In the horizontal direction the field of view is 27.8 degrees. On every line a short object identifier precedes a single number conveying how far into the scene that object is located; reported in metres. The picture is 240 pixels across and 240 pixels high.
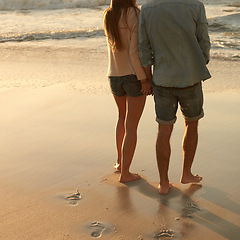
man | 3.39
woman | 3.66
